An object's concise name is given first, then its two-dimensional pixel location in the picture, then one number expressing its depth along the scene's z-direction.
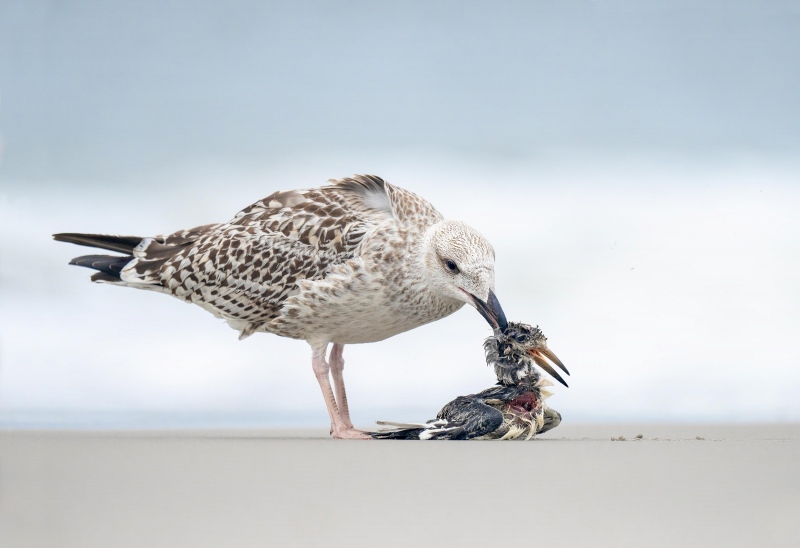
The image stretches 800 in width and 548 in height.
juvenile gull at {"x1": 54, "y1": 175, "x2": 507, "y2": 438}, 18.25
